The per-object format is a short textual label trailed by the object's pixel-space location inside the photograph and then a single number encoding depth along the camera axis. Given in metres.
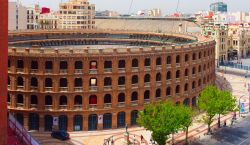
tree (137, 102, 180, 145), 66.19
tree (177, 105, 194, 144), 68.25
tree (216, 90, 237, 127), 79.62
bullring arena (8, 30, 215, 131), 81.56
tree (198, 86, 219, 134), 79.50
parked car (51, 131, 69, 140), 78.19
